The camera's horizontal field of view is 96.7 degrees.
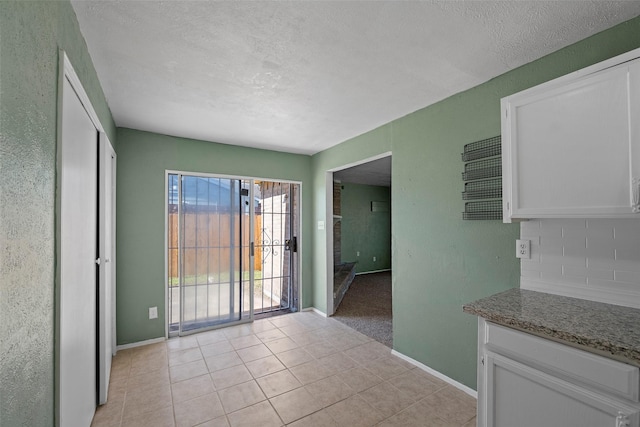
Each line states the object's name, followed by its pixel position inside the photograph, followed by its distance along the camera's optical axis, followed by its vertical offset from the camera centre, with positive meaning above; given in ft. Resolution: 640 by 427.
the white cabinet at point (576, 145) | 4.38 +1.22
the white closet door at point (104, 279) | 7.01 -1.55
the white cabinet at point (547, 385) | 3.65 -2.47
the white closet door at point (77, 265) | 4.29 -0.86
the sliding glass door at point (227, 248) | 11.38 -1.38
